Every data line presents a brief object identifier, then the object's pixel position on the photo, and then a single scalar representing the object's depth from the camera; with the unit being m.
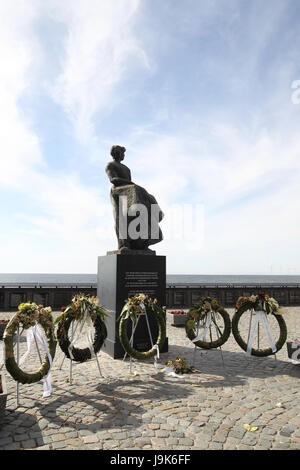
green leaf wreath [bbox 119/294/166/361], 8.18
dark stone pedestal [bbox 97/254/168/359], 9.84
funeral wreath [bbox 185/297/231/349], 9.02
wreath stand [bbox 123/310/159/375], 8.24
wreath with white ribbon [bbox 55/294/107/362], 7.62
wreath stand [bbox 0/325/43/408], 6.06
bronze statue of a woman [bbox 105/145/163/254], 11.02
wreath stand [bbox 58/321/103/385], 7.30
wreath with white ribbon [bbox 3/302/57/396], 5.95
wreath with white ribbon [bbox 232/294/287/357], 8.95
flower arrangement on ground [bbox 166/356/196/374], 8.17
